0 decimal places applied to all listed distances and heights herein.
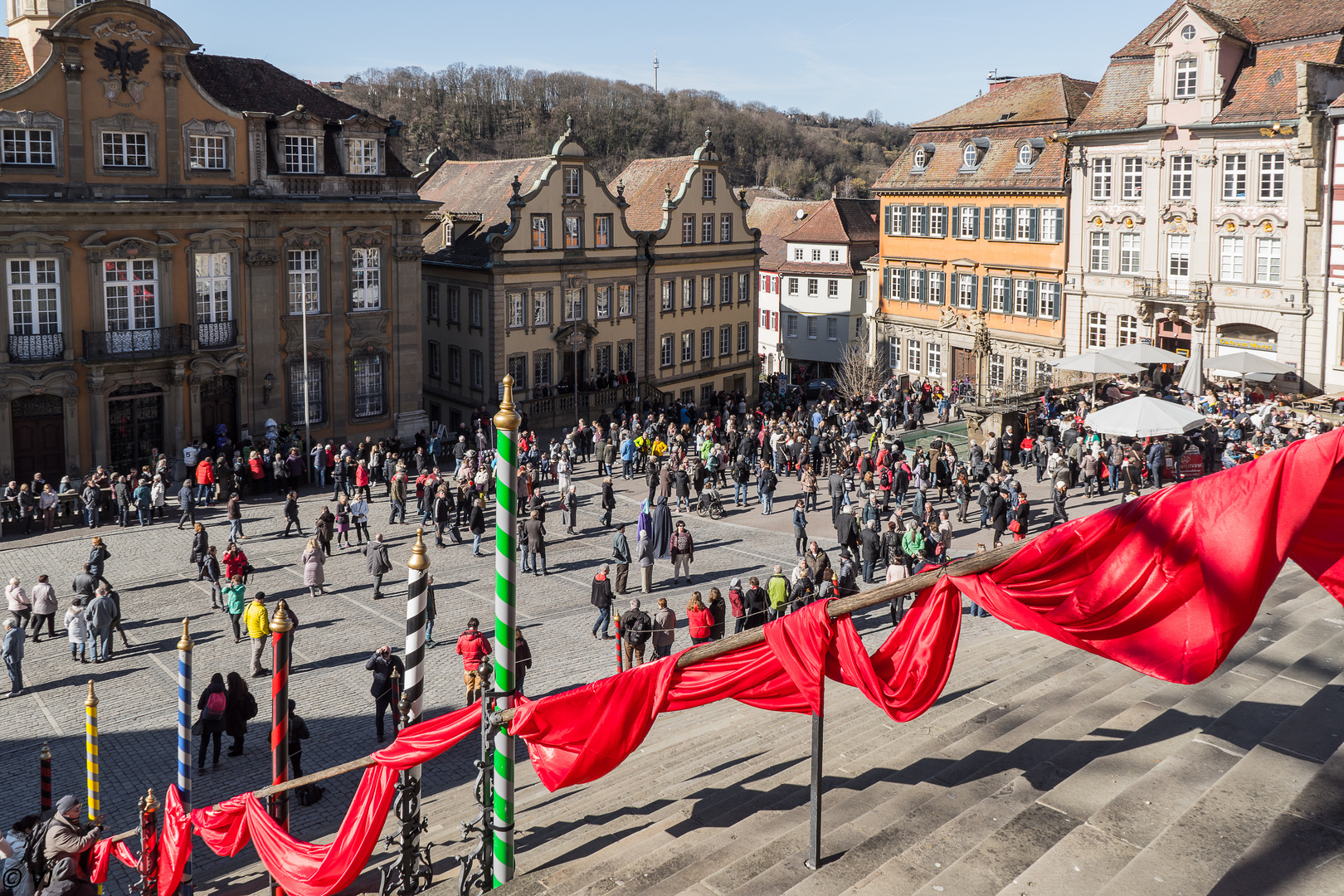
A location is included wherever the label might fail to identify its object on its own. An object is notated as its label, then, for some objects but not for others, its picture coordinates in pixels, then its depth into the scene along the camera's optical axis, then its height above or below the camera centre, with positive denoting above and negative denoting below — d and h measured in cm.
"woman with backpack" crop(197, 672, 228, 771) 1595 -548
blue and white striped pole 1119 -408
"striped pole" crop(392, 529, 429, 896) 900 -308
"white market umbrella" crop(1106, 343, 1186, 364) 3819 -183
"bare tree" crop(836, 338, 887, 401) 5391 -361
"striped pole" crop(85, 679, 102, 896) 1165 -450
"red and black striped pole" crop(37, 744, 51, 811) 1368 -558
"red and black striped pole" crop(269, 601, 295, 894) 1030 -357
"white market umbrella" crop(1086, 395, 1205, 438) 2764 -284
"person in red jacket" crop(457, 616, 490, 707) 1761 -519
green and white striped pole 842 -208
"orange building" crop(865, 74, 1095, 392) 5319 +272
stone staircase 741 -377
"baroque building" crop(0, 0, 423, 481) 3338 +160
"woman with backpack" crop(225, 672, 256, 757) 1612 -551
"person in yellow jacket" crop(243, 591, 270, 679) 1870 -508
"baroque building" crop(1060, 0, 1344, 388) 4353 +437
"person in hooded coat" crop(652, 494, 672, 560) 2509 -487
